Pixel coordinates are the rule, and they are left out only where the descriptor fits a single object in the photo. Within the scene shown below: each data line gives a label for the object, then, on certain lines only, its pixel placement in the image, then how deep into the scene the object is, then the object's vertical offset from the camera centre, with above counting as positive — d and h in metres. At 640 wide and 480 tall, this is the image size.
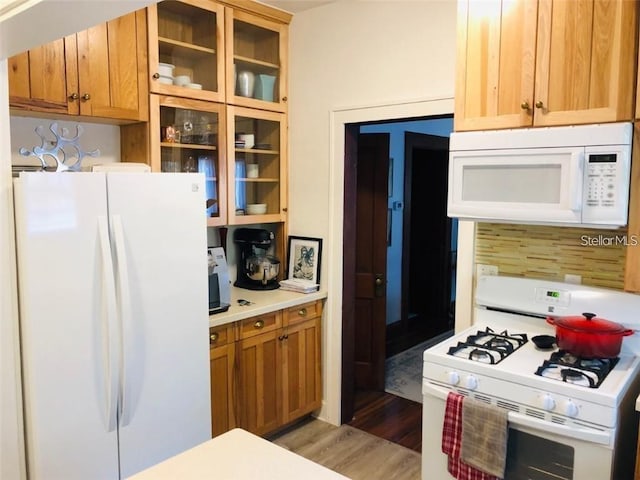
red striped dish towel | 2.01 -0.94
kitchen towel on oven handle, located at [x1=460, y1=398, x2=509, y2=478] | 1.89 -0.89
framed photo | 3.43 -0.41
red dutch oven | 2.02 -0.54
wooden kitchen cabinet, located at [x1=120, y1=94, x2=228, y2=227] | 2.80 +0.30
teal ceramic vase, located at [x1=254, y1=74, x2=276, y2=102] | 3.40 +0.72
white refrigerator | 1.92 -0.50
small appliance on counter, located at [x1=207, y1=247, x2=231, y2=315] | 2.81 -0.48
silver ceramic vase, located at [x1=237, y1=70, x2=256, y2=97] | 3.28 +0.71
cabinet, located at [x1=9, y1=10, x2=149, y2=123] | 2.29 +0.57
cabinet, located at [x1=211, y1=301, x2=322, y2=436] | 2.84 -1.04
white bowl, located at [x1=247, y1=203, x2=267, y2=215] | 3.42 -0.09
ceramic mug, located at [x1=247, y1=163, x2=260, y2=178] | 3.45 +0.17
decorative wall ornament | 2.23 +0.20
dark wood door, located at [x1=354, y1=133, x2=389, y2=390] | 3.87 -0.47
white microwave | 1.90 +0.09
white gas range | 1.76 -0.69
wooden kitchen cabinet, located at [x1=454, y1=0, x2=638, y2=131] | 1.89 +0.54
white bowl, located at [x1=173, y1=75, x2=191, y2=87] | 2.93 +0.65
